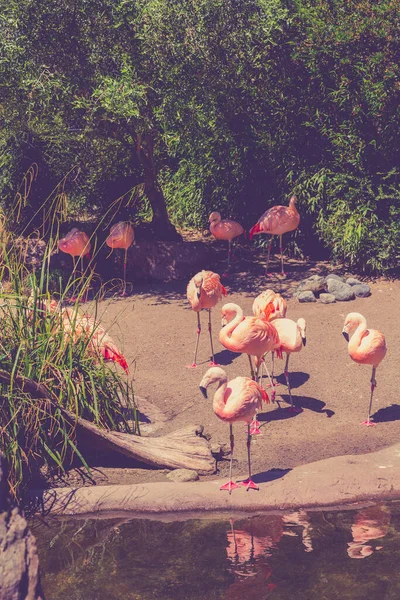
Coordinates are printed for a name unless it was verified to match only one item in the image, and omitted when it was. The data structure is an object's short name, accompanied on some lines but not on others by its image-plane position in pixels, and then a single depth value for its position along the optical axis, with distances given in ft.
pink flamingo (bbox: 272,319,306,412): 24.52
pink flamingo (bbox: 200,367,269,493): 20.16
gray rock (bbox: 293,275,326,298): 34.37
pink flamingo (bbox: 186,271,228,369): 28.68
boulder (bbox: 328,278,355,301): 33.68
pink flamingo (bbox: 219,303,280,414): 23.58
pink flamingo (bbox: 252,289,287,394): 26.73
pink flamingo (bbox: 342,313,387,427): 23.45
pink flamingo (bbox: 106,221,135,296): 35.29
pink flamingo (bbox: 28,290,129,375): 22.30
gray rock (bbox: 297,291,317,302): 33.76
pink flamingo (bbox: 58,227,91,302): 35.29
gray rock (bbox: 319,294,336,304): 33.60
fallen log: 21.04
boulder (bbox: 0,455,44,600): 12.37
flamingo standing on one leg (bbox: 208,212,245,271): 37.06
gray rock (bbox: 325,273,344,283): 34.94
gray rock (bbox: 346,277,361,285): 34.76
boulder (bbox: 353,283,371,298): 34.06
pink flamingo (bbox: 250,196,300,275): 36.11
